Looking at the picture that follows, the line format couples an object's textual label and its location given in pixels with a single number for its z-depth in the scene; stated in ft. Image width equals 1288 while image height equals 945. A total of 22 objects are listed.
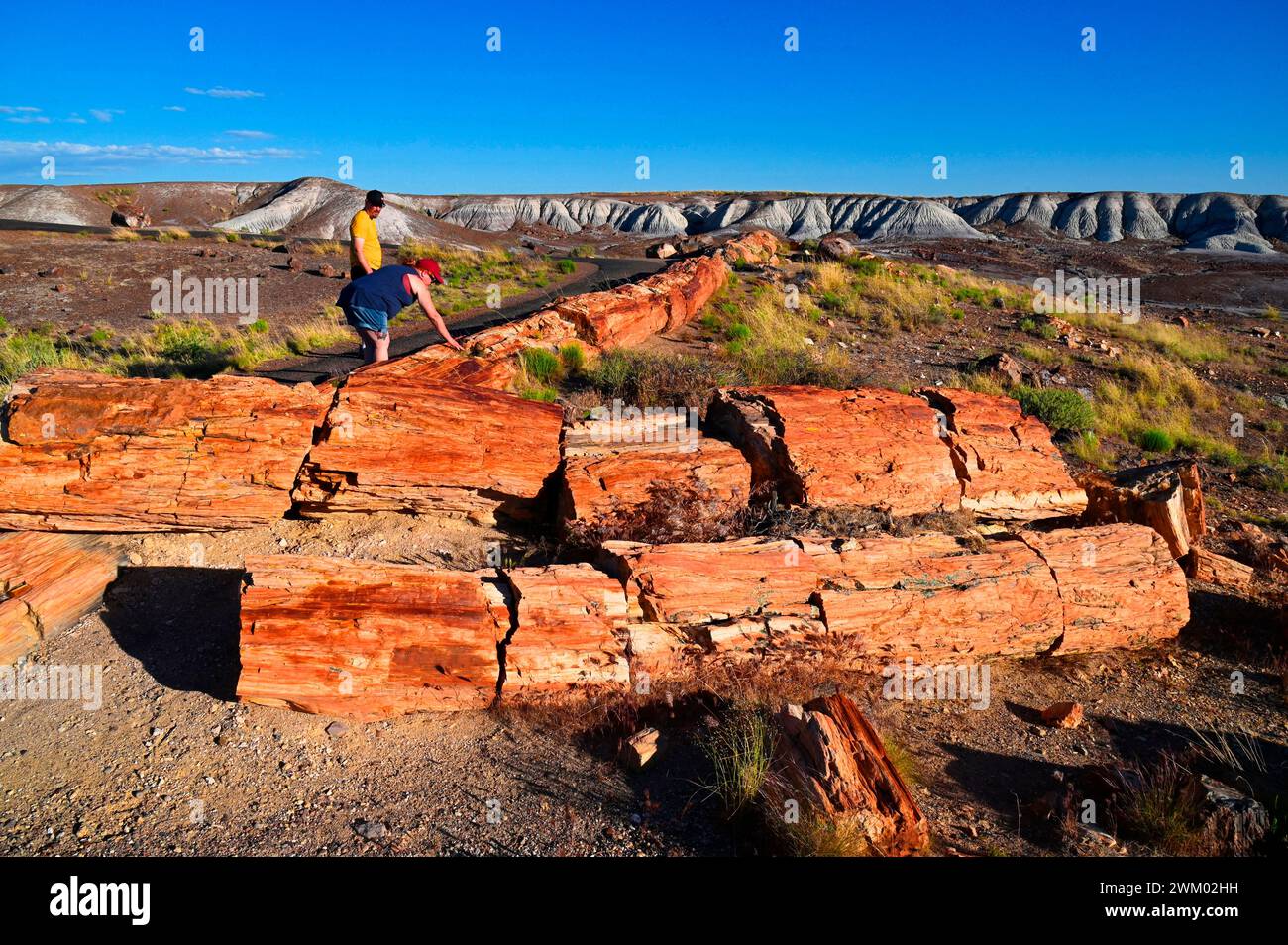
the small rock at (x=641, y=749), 12.62
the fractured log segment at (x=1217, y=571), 20.27
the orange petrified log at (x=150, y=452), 16.29
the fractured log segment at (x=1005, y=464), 21.18
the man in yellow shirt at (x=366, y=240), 26.21
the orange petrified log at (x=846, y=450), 20.01
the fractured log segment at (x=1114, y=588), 16.96
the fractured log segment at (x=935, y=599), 15.56
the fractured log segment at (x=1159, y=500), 20.52
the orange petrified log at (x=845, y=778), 10.59
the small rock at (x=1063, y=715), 14.67
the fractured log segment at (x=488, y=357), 23.68
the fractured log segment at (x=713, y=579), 14.97
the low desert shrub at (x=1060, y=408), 33.27
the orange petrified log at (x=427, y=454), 18.21
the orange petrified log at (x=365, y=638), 12.81
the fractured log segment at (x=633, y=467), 18.88
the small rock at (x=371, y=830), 10.66
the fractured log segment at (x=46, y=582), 14.88
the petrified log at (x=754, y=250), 68.39
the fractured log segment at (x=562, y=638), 13.75
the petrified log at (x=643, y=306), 35.27
